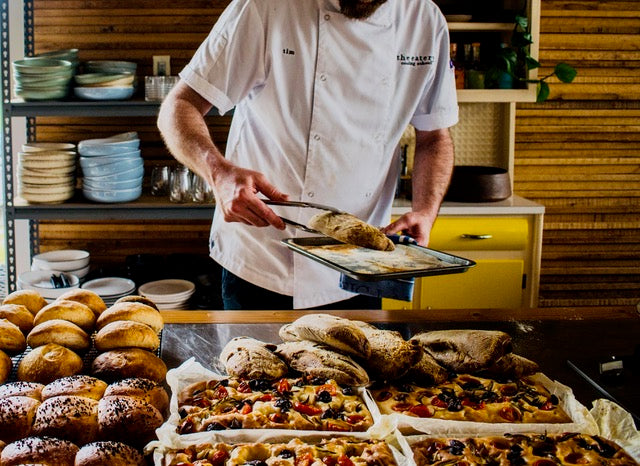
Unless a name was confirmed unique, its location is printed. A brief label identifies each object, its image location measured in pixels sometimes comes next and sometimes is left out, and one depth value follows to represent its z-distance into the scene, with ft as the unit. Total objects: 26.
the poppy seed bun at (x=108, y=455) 3.65
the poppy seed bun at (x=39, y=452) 3.61
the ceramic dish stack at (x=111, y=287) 11.10
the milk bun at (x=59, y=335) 5.00
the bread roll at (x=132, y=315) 5.35
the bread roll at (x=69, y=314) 5.32
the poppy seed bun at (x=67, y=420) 4.00
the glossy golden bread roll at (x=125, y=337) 5.03
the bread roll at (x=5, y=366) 4.73
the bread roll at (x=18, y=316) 5.33
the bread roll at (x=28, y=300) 5.67
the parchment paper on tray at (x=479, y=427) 4.39
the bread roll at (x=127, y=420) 4.04
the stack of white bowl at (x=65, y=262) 11.69
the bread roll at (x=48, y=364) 4.69
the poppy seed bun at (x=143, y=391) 4.40
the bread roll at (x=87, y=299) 5.65
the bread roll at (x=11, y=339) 4.97
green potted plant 12.35
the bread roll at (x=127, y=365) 4.79
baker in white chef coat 7.05
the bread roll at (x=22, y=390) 4.36
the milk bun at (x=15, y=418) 3.99
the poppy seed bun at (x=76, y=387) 4.34
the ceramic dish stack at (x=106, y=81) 11.28
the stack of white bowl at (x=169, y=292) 11.37
